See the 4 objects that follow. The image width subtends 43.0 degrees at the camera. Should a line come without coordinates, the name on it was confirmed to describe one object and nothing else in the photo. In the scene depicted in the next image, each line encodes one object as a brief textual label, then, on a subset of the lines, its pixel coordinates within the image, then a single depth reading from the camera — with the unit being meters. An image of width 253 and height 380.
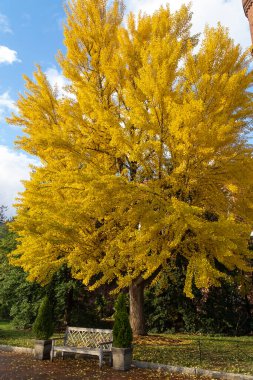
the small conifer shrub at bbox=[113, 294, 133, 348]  6.87
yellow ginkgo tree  6.89
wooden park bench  7.10
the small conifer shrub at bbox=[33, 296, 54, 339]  7.91
